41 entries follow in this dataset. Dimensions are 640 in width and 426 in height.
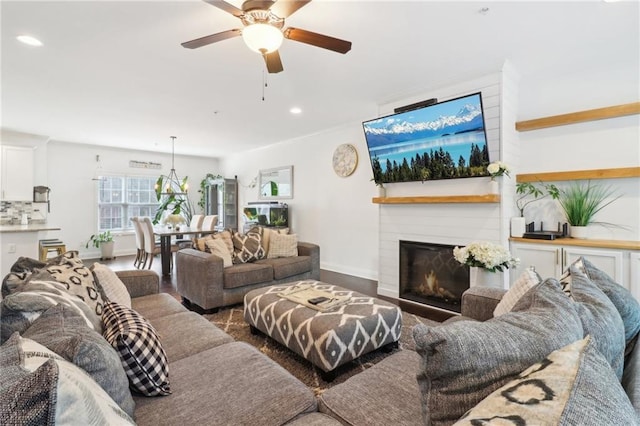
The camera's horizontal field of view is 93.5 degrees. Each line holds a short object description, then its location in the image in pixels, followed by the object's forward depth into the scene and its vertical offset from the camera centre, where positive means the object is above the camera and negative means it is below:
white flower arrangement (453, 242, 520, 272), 2.38 -0.38
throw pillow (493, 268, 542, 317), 1.52 -0.41
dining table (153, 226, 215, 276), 5.23 -0.67
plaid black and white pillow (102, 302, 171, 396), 1.15 -0.56
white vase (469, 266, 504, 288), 2.49 -0.56
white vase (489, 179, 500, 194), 3.09 +0.24
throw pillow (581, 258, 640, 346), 1.23 -0.40
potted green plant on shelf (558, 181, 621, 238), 3.01 +0.06
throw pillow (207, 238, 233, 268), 3.60 -0.47
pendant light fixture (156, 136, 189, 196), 7.68 +0.80
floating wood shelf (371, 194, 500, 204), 3.08 +0.12
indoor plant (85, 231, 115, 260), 6.60 -0.72
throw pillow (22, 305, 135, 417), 0.84 -0.40
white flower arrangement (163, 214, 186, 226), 5.69 -0.17
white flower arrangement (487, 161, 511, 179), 2.97 +0.41
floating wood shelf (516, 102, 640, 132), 2.83 +0.94
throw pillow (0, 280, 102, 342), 1.04 -0.36
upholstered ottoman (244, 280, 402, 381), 2.01 -0.85
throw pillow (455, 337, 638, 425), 0.53 -0.35
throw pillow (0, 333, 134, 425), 0.50 -0.34
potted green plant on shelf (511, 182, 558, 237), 3.15 +0.16
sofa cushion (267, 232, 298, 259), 4.19 -0.50
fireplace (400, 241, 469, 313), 3.47 -0.80
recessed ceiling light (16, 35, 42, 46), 2.48 +1.44
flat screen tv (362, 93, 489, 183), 3.10 +0.78
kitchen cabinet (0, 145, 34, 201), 5.42 +0.71
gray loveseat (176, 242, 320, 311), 3.33 -0.79
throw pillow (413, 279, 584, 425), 0.73 -0.36
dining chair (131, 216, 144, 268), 5.62 -0.55
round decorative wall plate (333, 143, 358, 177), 5.12 +0.89
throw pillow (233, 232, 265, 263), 3.87 -0.50
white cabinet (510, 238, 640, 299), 2.59 -0.44
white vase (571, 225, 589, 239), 3.02 -0.23
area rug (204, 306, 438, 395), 2.12 -1.16
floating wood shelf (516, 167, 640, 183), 2.80 +0.35
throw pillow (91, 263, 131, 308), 1.88 -0.47
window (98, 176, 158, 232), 7.09 +0.27
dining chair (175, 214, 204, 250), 5.95 -0.34
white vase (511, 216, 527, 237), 3.14 -0.17
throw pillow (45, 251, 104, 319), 1.59 -0.38
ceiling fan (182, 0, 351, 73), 1.81 +1.16
